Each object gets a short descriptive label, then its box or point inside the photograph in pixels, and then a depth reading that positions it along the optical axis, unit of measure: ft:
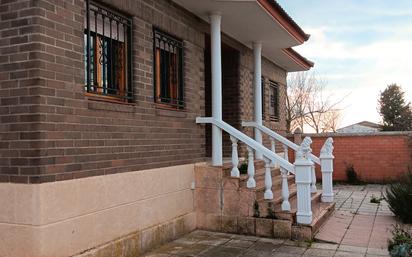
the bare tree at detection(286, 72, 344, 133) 109.91
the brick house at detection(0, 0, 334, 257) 13.65
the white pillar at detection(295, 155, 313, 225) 20.92
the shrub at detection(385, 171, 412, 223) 24.68
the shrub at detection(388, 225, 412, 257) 14.44
